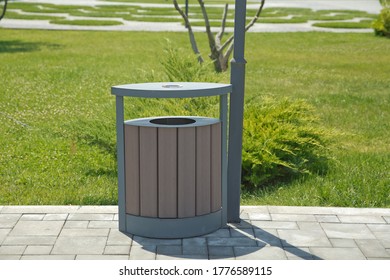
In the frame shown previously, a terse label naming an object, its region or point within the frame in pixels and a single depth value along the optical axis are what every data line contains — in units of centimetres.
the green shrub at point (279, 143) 998
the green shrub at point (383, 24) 3086
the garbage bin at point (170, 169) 744
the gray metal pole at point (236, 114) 762
